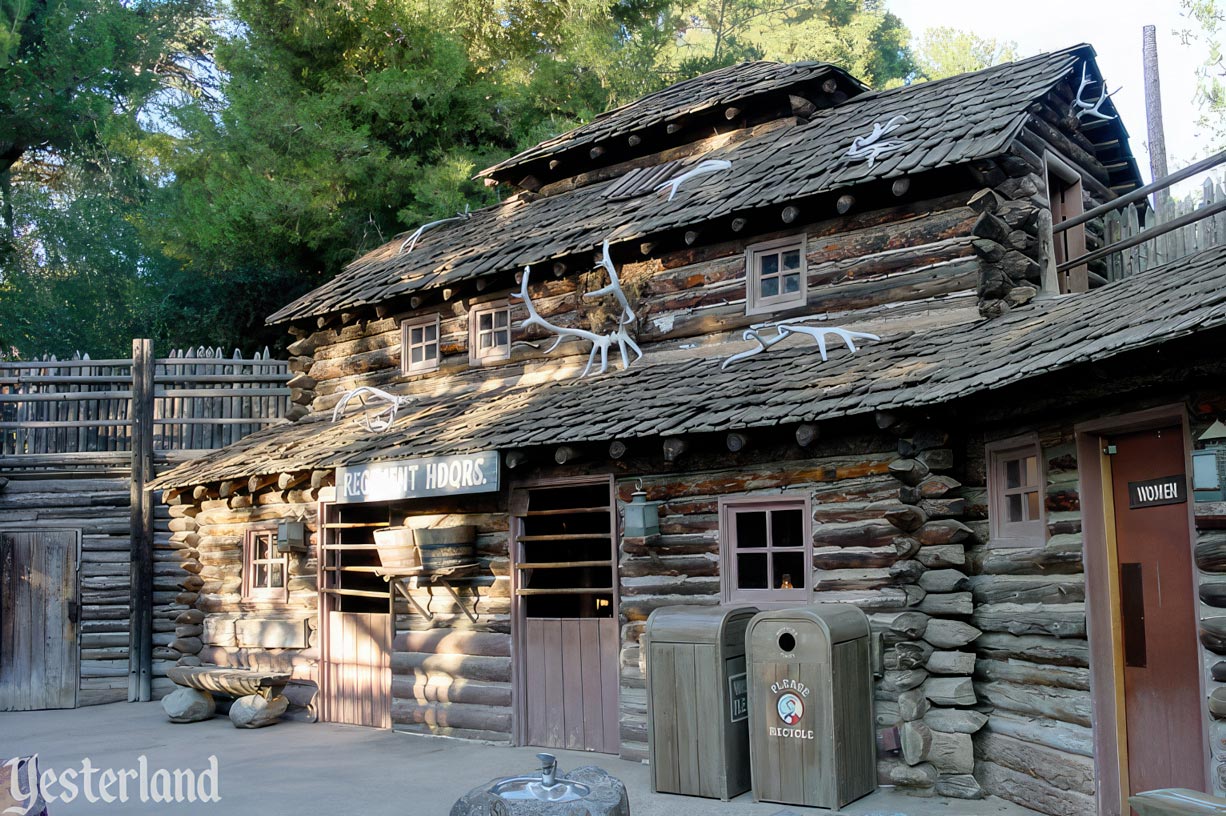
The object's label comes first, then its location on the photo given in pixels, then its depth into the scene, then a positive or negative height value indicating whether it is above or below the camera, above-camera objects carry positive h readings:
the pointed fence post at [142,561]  15.58 -0.57
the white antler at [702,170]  12.81 +3.87
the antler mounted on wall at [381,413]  13.47 +1.38
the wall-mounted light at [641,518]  10.02 -0.11
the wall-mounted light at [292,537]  13.27 -0.25
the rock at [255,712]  12.74 -2.25
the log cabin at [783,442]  7.30 +0.53
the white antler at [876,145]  10.43 +3.42
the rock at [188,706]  13.35 -2.26
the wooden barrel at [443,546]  11.47 -0.36
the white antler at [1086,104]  11.73 +4.12
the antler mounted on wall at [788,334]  10.09 +1.56
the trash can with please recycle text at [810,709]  7.92 -1.51
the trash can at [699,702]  8.44 -1.53
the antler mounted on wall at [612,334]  11.91 +1.96
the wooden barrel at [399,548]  11.75 -0.37
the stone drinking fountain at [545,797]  6.38 -1.69
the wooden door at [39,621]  15.34 -1.35
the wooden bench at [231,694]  12.81 -2.11
